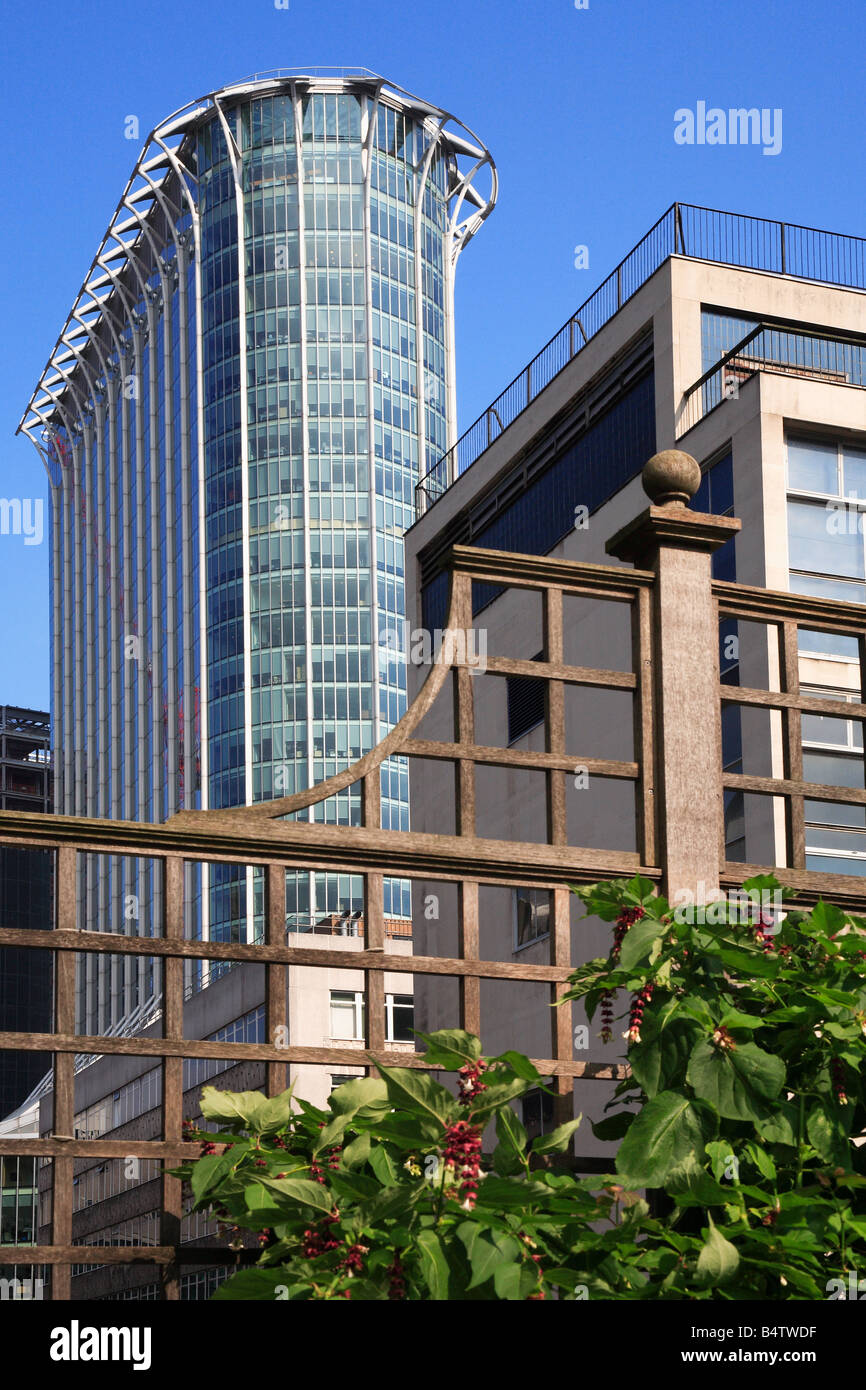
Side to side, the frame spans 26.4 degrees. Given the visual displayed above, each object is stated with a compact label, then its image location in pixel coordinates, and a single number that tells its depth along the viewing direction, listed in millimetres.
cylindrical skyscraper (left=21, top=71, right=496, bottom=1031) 105938
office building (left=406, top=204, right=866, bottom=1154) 26766
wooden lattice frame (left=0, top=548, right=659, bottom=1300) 7324
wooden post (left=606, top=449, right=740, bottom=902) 8750
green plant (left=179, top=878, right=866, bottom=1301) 5871
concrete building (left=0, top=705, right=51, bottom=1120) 128375
